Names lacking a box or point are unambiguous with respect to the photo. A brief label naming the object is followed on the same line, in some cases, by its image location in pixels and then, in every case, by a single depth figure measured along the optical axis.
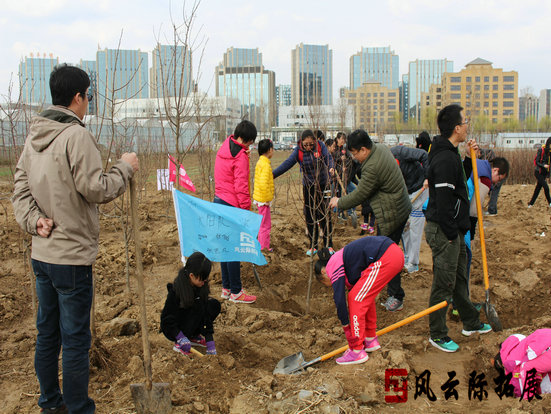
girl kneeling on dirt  3.30
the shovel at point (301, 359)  3.35
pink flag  5.98
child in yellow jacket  5.62
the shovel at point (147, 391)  2.61
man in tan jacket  2.25
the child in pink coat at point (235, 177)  4.57
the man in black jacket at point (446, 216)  3.47
